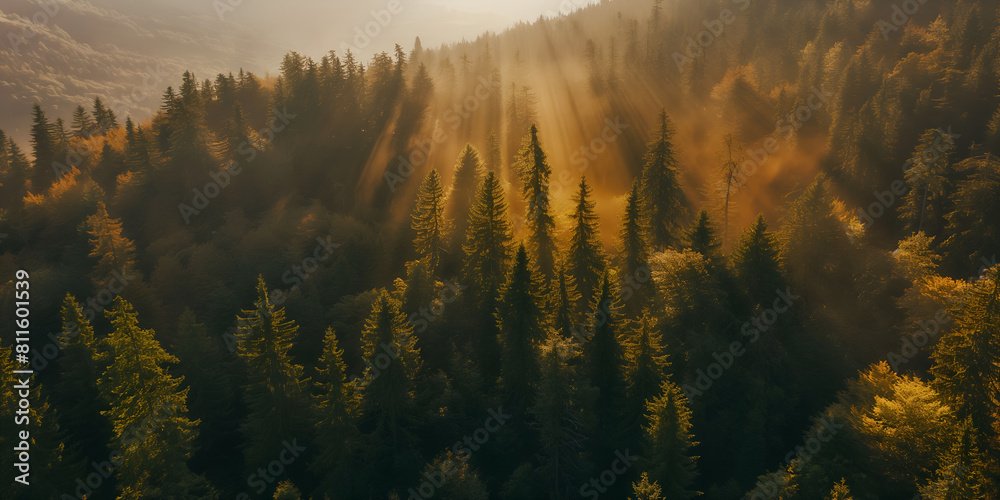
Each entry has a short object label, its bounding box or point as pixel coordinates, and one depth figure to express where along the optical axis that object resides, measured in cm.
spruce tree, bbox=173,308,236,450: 4853
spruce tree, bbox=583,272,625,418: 4269
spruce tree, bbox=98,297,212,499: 3538
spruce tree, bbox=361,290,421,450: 4153
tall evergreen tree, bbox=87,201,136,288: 6469
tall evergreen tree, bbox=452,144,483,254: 6406
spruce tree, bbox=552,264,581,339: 4597
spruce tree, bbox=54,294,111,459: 4650
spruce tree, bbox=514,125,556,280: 5134
